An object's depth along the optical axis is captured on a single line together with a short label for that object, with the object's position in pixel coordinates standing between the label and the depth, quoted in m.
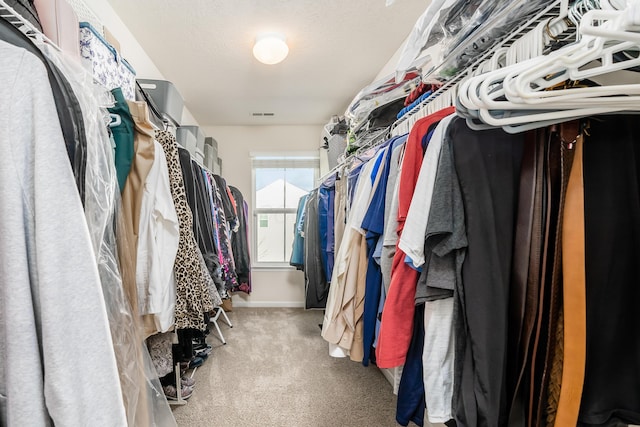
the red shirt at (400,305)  0.76
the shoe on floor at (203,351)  2.12
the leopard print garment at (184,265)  1.11
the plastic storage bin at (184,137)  1.99
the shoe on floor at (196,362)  2.00
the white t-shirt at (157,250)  0.97
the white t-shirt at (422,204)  0.68
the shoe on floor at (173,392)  1.62
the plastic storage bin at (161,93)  1.70
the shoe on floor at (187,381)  1.75
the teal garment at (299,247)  2.87
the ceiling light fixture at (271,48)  1.85
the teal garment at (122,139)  0.88
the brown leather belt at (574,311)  0.53
